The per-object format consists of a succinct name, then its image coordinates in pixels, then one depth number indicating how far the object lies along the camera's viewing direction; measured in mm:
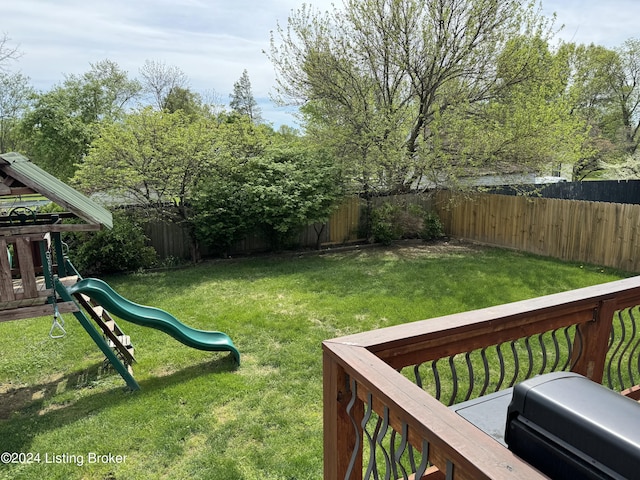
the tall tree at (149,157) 7426
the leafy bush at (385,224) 10141
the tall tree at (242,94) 33219
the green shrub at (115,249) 7395
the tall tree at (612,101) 16766
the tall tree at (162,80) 22453
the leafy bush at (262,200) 8383
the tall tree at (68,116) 14789
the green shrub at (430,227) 10742
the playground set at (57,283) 3336
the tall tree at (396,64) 8984
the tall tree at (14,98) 15746
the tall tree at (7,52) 9638
